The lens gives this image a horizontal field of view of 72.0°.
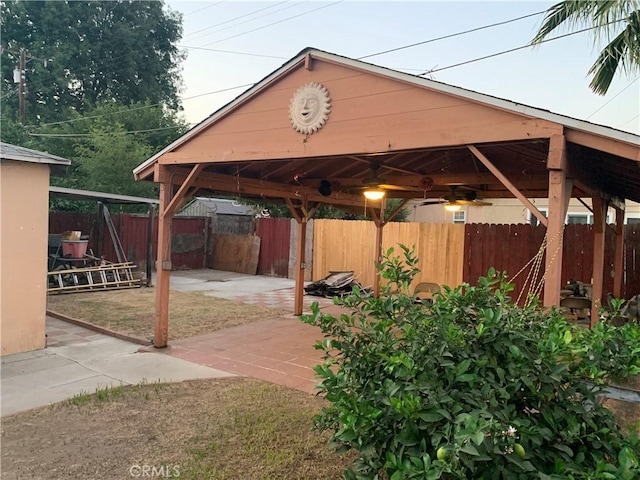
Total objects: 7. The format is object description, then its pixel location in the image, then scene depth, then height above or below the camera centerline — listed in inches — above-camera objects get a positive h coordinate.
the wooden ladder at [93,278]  410.0 -58.2
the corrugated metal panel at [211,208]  865.5 +36.8
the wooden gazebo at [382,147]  135.0 +36.9
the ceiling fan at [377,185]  230.5 +30.5
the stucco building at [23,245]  209.6 -13.5
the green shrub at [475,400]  65.2 -26.9
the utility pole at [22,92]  807.6 +235.8
